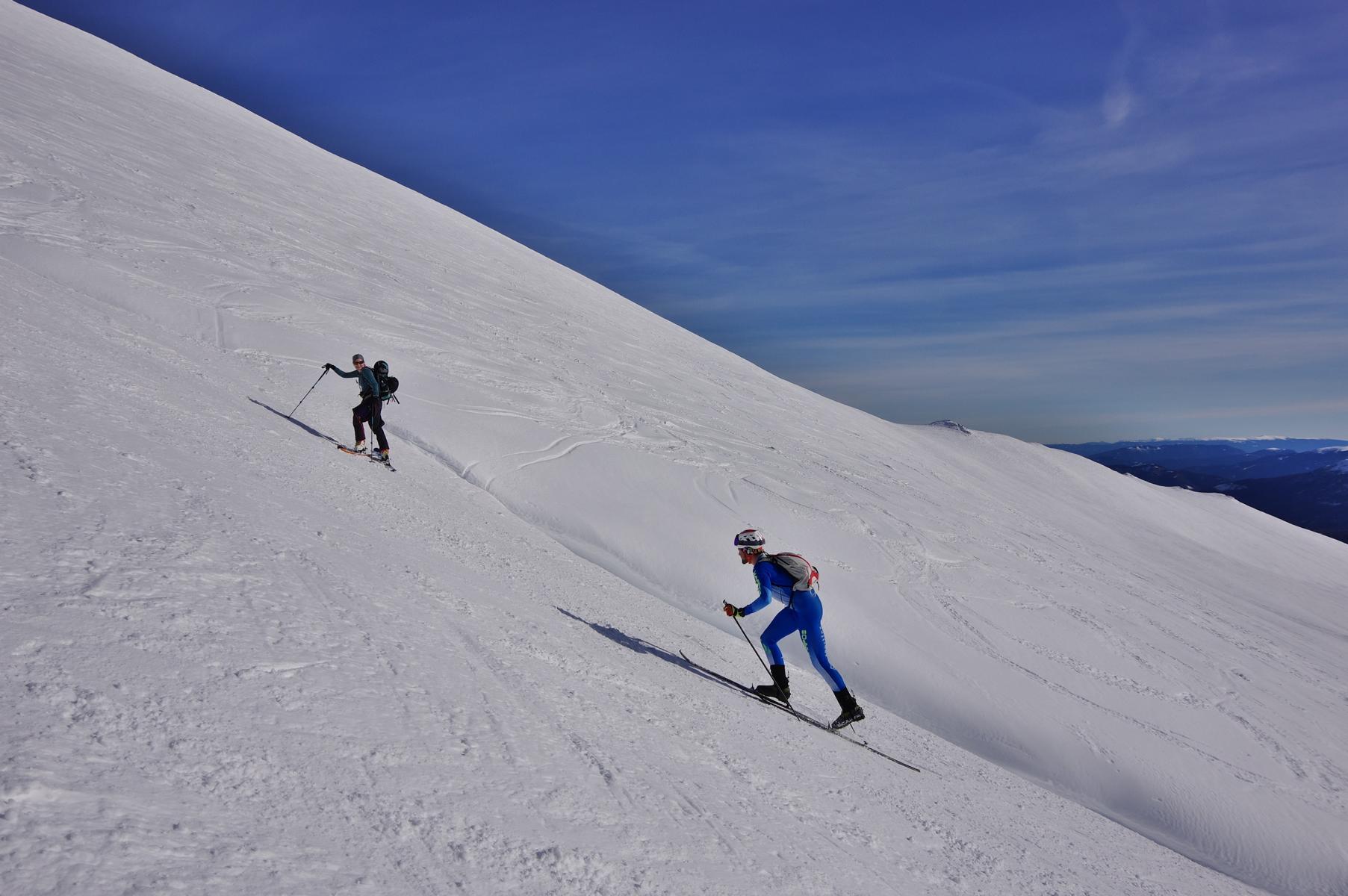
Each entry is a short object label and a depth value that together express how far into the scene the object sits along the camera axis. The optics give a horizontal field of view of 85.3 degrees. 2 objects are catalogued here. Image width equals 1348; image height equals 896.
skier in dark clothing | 10.20
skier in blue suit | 6.97
